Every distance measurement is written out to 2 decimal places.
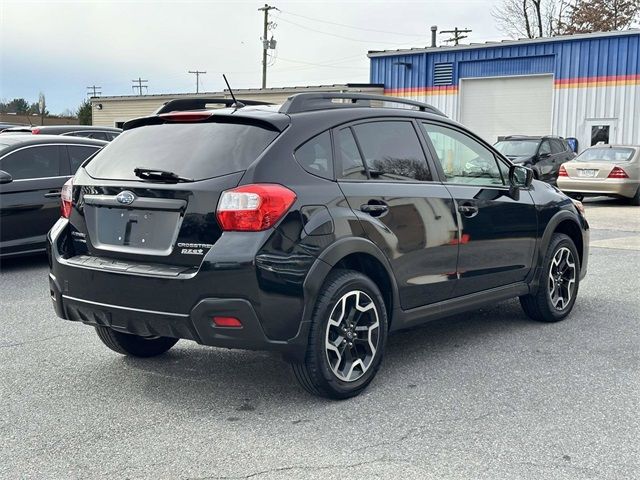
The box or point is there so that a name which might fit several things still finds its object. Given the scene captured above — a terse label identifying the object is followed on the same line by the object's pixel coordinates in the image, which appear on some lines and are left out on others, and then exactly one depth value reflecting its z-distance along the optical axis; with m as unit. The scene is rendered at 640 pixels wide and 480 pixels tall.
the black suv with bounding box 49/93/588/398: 3.88
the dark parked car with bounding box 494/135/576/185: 20.02
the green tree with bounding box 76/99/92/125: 64.04
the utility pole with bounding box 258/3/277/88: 49.03
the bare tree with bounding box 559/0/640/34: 46.69
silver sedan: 17.58
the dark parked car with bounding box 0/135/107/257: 8.70
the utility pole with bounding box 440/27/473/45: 60.50
